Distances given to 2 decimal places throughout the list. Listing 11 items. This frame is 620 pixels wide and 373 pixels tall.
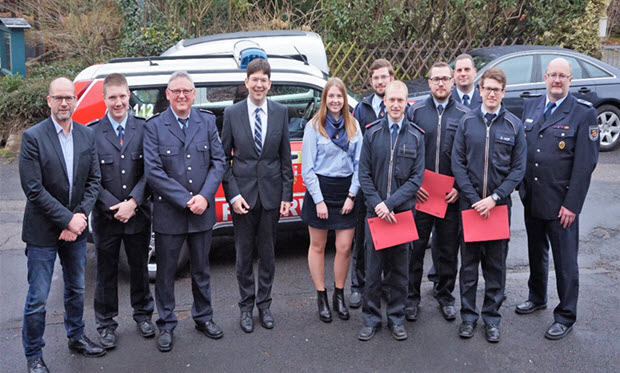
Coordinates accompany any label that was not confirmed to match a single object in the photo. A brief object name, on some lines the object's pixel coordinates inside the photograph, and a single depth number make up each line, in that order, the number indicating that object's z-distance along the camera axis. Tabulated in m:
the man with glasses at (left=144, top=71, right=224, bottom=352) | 4.80
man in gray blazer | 4.31
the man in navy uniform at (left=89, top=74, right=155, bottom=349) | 4.78
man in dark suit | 5.12
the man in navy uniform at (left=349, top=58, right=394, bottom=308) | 5.55
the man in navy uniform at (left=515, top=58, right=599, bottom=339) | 5.04
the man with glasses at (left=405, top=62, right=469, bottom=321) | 5.25
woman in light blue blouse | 5.24
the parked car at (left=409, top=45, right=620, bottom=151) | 10.63
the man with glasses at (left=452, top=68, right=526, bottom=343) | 4.95
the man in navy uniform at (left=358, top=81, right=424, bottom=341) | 4.98
